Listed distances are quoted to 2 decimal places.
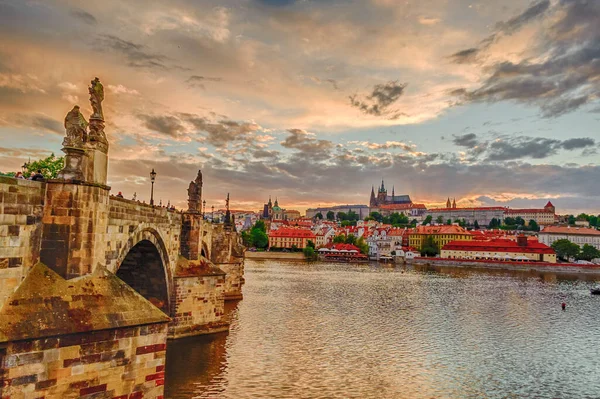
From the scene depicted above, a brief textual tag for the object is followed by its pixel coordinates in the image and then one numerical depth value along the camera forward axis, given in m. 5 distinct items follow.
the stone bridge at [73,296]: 9.80
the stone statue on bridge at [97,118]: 12.89
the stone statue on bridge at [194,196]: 25.14
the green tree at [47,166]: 32.91
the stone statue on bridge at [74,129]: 12.06
